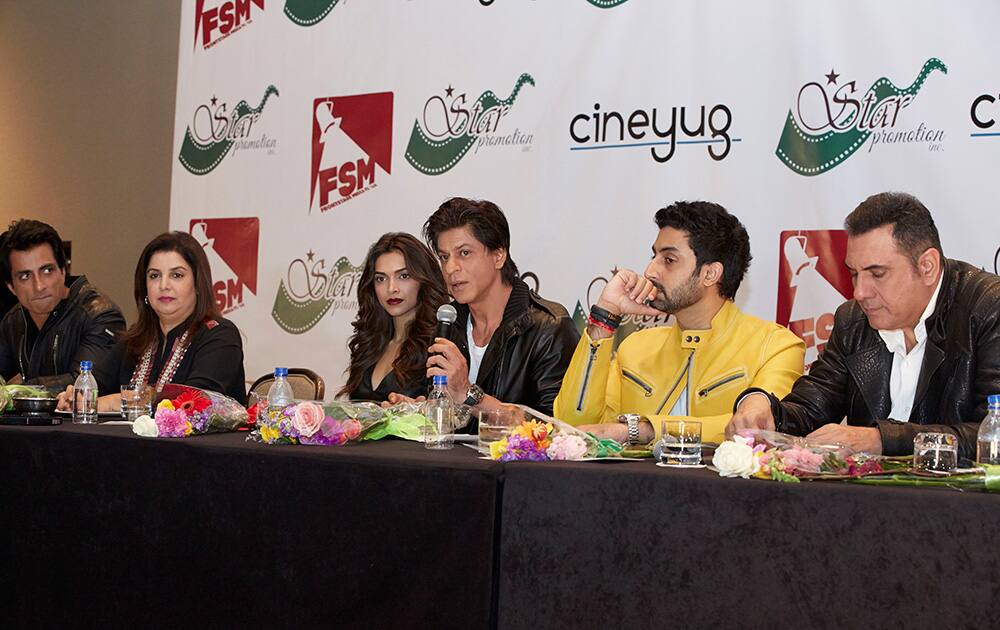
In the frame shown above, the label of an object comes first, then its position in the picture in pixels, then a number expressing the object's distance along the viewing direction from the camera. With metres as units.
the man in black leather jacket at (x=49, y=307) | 4.18
